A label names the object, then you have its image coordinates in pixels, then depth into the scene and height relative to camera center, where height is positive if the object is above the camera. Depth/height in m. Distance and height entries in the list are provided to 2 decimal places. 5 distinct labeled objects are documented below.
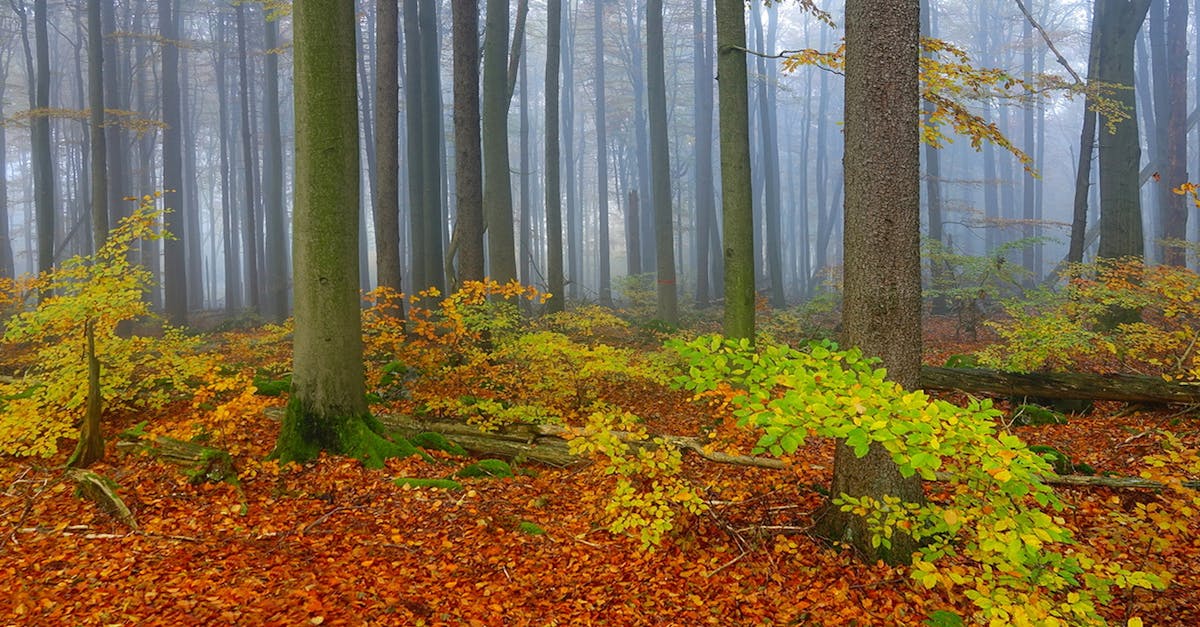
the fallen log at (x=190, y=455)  5.25 -1.44
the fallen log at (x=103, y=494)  4.50 -1.53
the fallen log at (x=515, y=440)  6.16 -1.64
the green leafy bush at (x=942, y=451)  2.64 -0.78
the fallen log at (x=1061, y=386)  6.91 -1.37
